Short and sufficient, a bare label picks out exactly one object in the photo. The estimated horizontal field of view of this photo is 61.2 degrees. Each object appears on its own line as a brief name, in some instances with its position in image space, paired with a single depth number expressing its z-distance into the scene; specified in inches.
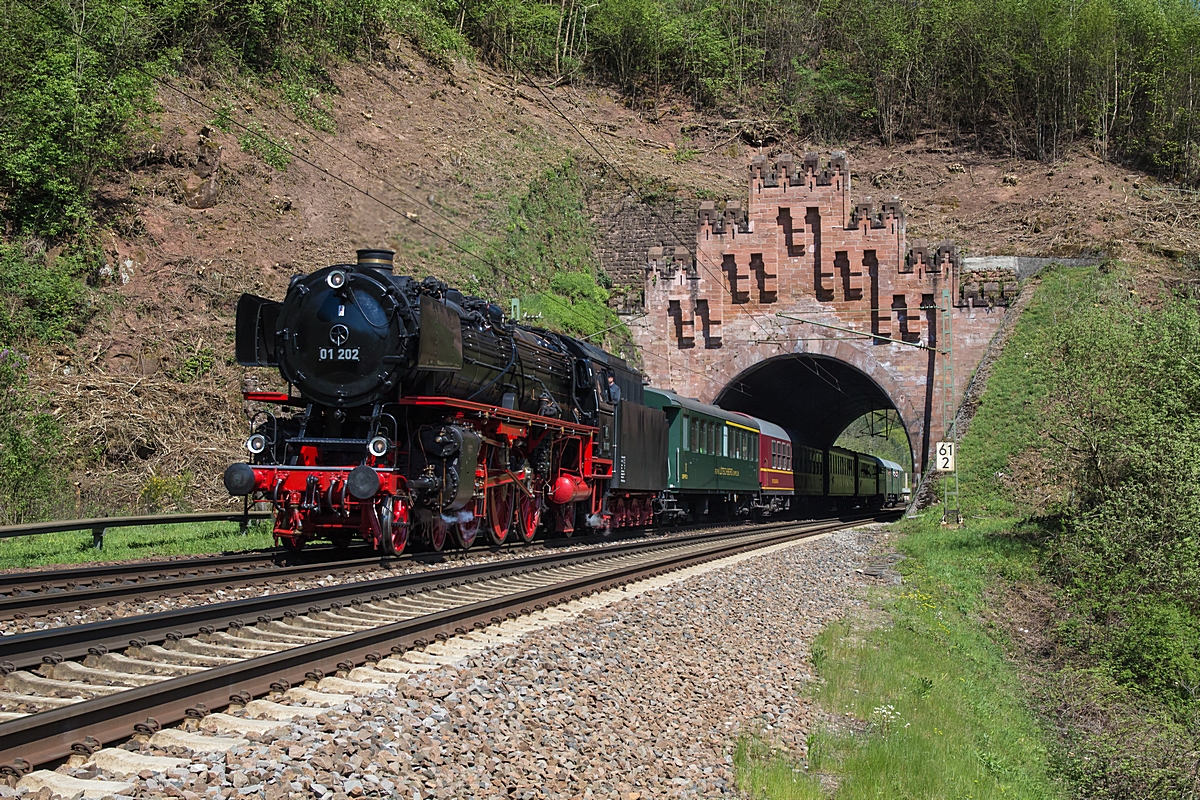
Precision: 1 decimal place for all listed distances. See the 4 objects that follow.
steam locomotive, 488.4
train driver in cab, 764.0
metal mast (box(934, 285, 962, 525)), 1272.1
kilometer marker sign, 1005.2
